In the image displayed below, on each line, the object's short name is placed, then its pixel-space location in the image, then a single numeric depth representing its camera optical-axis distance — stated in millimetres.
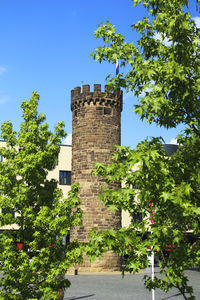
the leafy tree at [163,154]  7367
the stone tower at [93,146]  30406
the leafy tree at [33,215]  11438
